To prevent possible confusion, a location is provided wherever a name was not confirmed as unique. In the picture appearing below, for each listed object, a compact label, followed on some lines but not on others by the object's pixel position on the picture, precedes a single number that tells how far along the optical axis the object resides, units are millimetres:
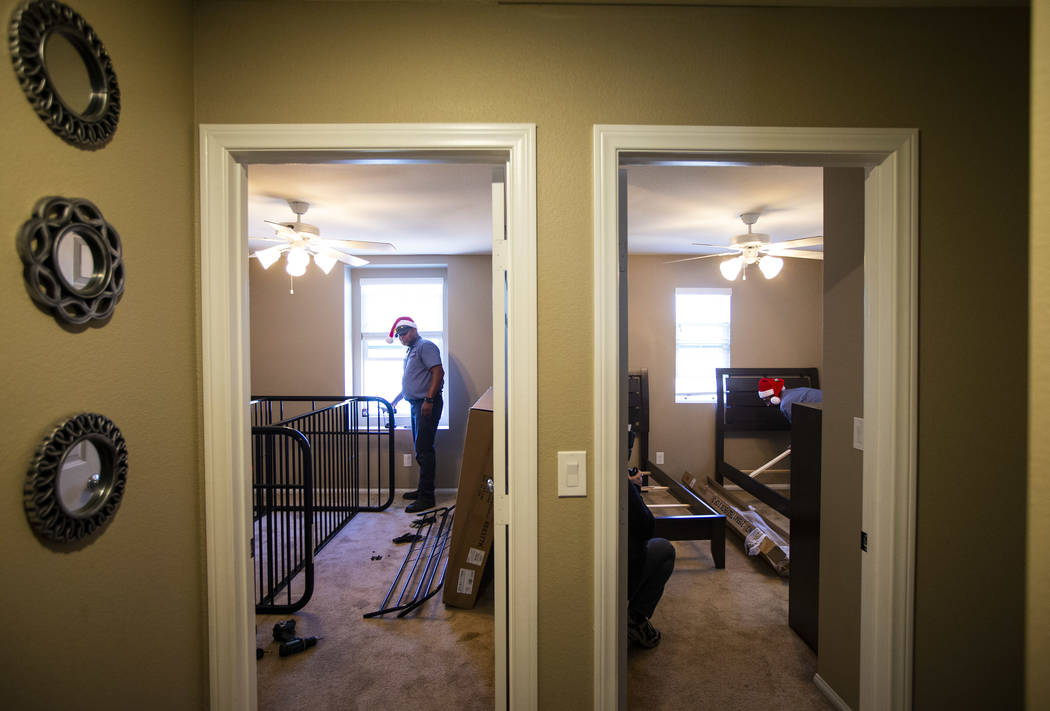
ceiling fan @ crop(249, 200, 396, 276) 3145
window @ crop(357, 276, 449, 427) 5469
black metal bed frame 2602
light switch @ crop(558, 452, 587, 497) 1337
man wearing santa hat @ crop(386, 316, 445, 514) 4656
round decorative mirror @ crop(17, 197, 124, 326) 868
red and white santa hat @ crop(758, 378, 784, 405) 5125
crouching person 2240
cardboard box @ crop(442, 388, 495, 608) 2828
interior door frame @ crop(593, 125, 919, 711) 1312
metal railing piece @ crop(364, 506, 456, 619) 2891
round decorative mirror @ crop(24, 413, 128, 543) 877
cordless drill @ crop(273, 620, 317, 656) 2422
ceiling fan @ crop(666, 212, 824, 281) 3664
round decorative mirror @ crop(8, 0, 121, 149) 855
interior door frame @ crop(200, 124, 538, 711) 1297
